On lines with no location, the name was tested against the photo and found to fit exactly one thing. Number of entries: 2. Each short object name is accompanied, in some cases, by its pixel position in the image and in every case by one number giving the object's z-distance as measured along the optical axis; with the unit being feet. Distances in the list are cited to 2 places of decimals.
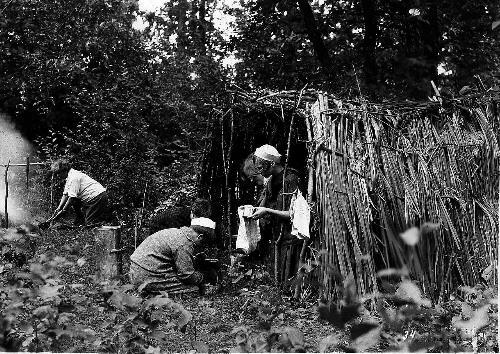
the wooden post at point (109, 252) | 24.11
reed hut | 20.70
